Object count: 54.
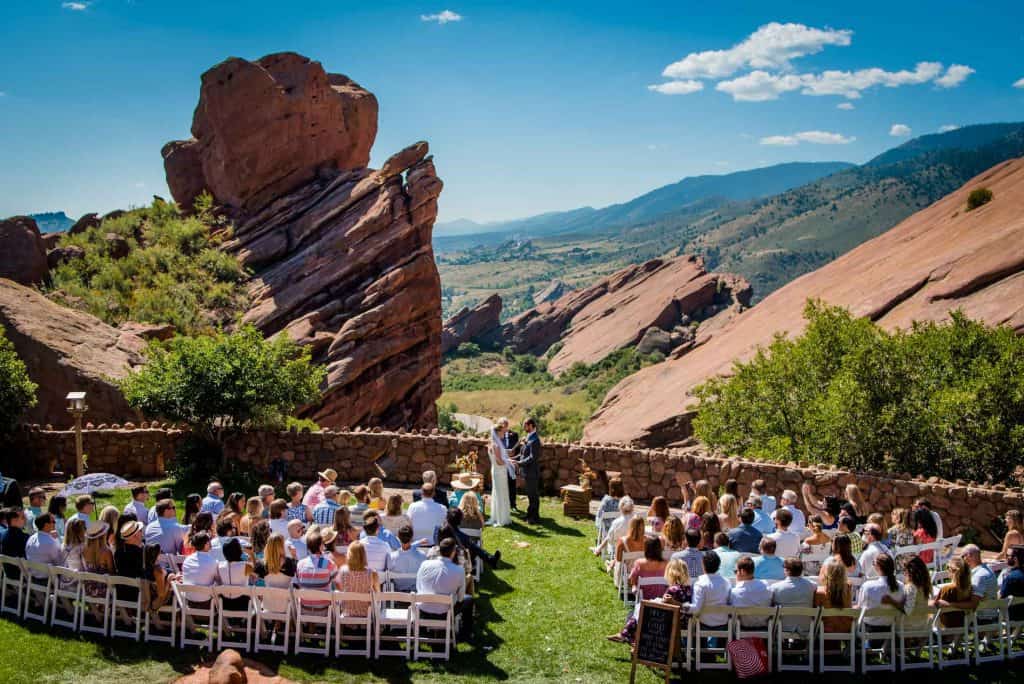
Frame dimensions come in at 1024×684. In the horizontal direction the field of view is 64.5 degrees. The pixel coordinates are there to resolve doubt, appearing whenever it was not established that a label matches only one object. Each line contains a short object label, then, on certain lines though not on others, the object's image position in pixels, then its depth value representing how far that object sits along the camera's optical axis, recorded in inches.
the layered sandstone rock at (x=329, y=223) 1434.5
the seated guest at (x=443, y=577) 408.5
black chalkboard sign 363.6
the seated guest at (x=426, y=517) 497.7
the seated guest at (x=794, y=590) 388.5
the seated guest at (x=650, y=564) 418.6
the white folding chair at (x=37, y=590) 412.5
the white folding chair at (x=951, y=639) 393.7
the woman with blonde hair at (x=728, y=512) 519.8
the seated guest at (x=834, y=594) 386.6
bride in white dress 658.8
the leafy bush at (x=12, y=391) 773.3
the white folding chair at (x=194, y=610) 394.6
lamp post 686.5
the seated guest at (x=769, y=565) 412.8
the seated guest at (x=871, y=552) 424.8
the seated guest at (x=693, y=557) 422.0
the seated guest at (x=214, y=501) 497.0
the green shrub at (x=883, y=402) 695.7
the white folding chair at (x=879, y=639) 386.3
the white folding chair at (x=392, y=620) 388.2
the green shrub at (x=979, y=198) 1355.1
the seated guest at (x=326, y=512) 498.0
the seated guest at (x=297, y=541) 430.9
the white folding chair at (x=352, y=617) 388.8
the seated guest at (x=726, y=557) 427.5
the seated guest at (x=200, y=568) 400.8
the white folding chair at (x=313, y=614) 389.4
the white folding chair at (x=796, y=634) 382.0
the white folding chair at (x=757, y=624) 380.5
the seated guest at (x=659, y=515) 504.1
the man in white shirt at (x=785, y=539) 462.3
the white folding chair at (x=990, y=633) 398.3
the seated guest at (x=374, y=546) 434.3
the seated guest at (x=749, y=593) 386.6
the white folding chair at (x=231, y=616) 389.4
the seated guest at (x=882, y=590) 389.1
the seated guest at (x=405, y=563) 437.4
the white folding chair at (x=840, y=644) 382.6
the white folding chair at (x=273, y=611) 392.5
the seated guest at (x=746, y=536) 466.3
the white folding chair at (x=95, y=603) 397.4
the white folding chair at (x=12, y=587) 420.2
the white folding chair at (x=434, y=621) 393.4
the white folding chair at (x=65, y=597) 403.2
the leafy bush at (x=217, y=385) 754.2
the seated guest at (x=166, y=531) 445.1
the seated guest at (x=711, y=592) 384.8
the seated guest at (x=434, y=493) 515.9
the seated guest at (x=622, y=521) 504.1
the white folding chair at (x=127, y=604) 395.2
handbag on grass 378.6
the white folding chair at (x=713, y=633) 382.4
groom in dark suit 677.3
